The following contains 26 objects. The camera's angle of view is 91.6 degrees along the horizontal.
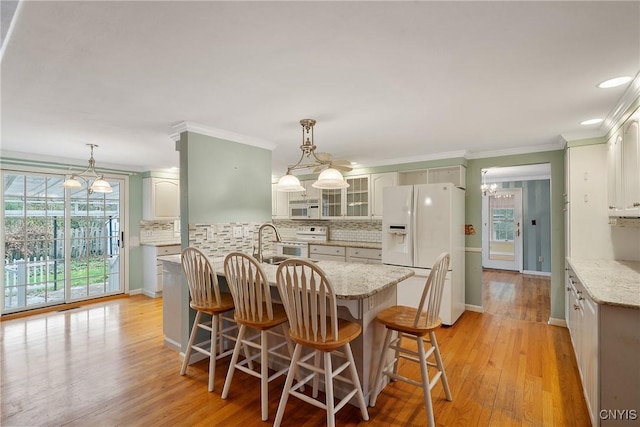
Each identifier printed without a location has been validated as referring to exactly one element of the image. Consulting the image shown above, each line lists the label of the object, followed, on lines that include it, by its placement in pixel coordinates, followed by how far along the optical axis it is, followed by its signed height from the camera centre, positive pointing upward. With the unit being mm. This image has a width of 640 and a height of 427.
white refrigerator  3682 -268
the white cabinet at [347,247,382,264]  4539 -625
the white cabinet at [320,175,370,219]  5045 +221
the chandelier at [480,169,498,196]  6543 +513
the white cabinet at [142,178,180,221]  5414 +292
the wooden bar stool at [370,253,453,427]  1980 -739
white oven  5340 -479
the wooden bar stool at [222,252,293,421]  2062 -676
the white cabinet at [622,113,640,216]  2137 +324
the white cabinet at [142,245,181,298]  5180 -890
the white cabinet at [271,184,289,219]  6023 +201
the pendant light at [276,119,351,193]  2445 +321
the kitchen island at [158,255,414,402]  2059 -614
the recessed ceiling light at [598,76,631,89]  1979 +849
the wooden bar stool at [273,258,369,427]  1756 -718
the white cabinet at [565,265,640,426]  1647 -835
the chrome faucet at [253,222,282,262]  2932 -409
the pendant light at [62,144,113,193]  3713 +370
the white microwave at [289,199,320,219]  5527 +95
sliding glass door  4285 -389
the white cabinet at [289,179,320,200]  5566 +376
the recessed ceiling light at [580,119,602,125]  2820 +832
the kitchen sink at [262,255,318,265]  3066 -456
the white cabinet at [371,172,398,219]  4773 +427
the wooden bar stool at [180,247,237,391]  2441 -679
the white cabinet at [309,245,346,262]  4938 -632
